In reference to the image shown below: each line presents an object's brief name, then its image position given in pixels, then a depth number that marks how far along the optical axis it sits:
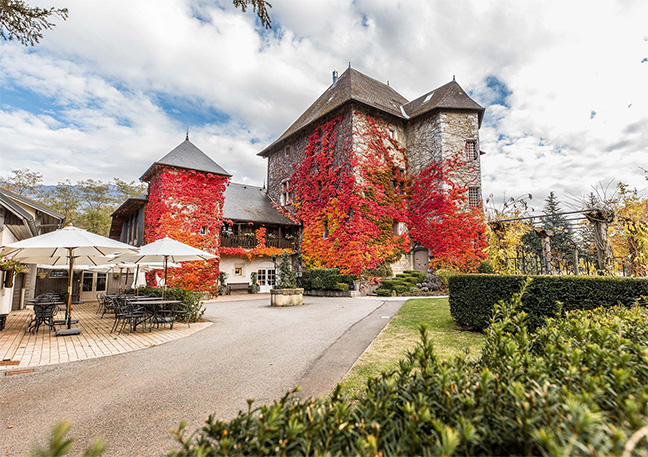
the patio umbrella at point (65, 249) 6.73
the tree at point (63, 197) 29.61
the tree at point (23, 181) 26.33
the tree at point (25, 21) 5.78
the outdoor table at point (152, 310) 8.12
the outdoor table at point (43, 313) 7.24
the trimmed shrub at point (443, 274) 17.48
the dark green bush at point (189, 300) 9.01
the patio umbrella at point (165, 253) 8.62
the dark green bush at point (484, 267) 16.04
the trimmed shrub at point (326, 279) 17.34
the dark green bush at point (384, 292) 16.72
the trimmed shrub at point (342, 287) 16.85
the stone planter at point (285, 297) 12.66
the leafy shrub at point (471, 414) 0.98
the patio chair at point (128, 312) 7.71
